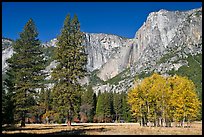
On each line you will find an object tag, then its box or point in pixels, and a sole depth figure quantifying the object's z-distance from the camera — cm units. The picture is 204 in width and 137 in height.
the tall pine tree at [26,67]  3706
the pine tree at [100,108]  10254
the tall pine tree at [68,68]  3716
